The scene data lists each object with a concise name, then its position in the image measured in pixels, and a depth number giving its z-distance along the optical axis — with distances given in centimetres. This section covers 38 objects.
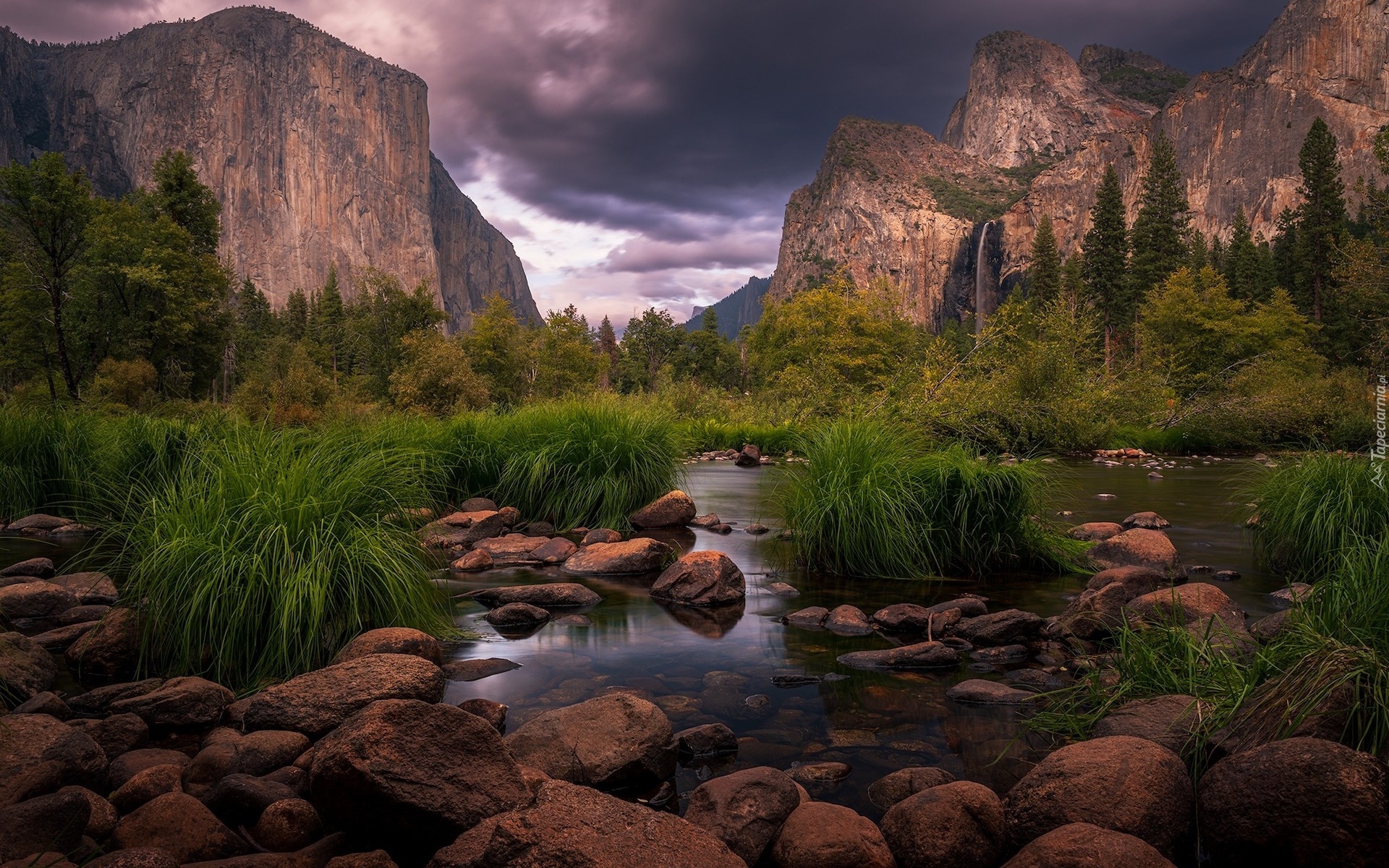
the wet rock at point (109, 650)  480
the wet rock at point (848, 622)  635
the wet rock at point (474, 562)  844
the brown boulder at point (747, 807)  304
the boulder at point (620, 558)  849
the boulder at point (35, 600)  597
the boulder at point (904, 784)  349
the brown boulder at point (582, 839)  242
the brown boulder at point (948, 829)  296
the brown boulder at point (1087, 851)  250
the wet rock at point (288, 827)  295
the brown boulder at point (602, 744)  363
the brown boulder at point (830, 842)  292
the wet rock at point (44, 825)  253
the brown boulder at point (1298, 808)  257
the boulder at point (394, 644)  464
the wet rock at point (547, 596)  714
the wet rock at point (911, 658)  542
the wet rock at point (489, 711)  428
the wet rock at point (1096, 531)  960
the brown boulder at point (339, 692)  380
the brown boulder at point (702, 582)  739
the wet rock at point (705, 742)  404
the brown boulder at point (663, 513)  1140
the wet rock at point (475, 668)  518
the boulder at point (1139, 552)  820
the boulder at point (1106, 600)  596
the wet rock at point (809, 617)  660
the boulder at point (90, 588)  640
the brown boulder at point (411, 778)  283
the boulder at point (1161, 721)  337
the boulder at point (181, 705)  407
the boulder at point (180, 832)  278
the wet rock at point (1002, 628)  588
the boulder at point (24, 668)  421
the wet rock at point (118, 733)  370
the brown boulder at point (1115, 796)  292
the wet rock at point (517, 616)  657
